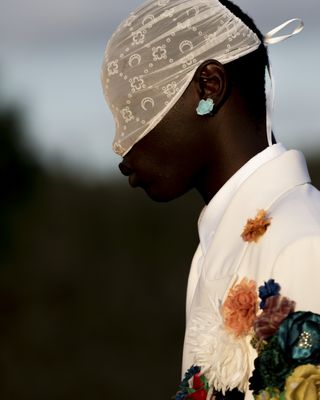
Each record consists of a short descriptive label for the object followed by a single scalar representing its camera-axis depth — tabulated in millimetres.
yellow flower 5328
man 5645
